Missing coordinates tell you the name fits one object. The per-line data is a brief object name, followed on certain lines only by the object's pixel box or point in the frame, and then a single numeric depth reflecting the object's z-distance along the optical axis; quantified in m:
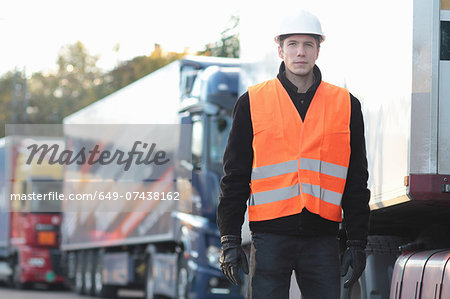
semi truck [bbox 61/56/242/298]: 24.03
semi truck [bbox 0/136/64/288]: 41.73
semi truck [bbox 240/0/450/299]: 9.25
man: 8.17
